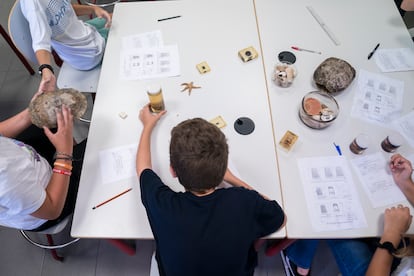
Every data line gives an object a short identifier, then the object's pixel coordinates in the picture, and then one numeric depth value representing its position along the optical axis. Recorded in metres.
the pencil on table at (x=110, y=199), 1.09
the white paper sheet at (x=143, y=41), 1.52
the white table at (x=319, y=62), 1.09
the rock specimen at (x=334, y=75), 1.29
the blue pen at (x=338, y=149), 1.19
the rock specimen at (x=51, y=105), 1.13
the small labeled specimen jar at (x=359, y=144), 1.15
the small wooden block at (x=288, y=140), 1.21
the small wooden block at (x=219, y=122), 1.26
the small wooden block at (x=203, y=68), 1.41
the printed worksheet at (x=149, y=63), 1.42
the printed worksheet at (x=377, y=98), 1.28
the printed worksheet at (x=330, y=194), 1.06
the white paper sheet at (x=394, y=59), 1.41
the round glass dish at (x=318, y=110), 1.23
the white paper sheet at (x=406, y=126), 1.22
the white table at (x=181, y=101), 1.09
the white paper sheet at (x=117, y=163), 1.16
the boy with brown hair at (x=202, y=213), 0.85
